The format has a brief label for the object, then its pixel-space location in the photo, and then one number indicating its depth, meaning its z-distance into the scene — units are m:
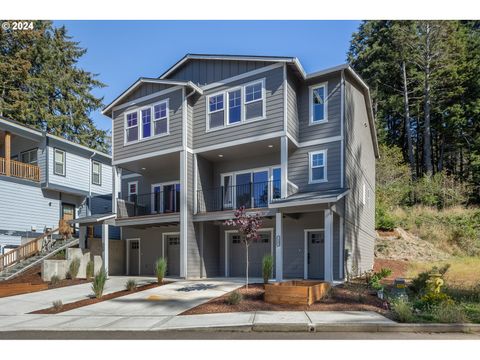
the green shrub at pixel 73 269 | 16.88
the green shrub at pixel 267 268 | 12.41
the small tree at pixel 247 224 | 11.56
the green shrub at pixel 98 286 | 11.82
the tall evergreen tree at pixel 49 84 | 32.62
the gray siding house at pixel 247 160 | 14.96
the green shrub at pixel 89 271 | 16.52
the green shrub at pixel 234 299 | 9.77
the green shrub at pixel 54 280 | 15.30
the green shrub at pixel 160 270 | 14.74
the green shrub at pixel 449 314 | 7.61
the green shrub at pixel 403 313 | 7.70
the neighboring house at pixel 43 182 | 19.78
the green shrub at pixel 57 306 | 10.34
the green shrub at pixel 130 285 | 13.33
